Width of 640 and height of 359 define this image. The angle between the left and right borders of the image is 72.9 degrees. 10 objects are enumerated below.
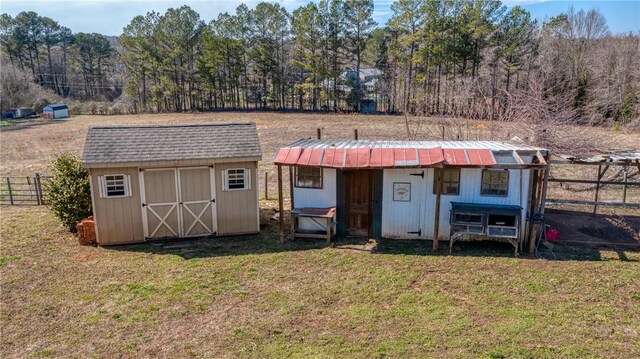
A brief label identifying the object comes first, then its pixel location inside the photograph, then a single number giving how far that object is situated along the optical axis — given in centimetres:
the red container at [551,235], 1066
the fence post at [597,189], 1230
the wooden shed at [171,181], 1056
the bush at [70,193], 1140
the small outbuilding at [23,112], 4588
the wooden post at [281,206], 1061
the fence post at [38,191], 1476
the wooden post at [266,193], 1501
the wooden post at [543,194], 1005
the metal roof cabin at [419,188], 997
